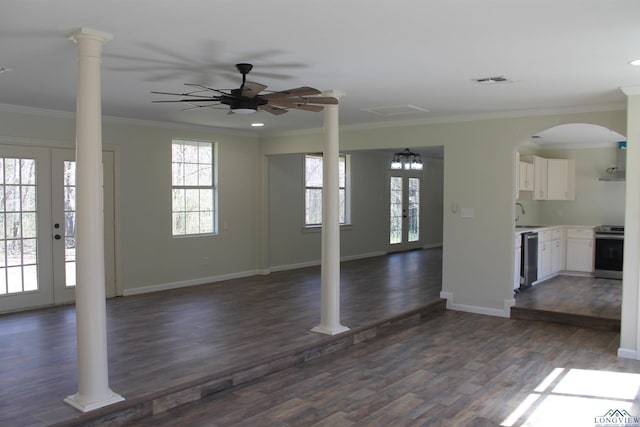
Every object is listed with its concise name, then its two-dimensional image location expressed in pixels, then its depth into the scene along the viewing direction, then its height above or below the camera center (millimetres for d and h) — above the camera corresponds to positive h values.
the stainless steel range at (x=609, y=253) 8320 -825
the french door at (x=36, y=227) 5891 -297
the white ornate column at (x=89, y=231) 3203 -183
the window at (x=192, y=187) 7562 +209
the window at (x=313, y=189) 9672 +234
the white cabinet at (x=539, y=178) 8703 +404
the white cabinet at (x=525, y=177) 7938 +392
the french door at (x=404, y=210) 11680 -198
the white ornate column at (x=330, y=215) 4980 -128
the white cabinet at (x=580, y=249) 8609 -795
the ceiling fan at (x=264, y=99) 3740 +770
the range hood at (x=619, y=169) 8773 +567
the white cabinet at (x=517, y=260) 6945 -787
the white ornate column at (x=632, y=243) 4691 -373
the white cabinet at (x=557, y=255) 8414 -881
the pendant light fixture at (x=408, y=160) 10288 +829
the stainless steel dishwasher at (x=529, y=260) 7262 -834
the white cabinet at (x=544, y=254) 7855 -809
